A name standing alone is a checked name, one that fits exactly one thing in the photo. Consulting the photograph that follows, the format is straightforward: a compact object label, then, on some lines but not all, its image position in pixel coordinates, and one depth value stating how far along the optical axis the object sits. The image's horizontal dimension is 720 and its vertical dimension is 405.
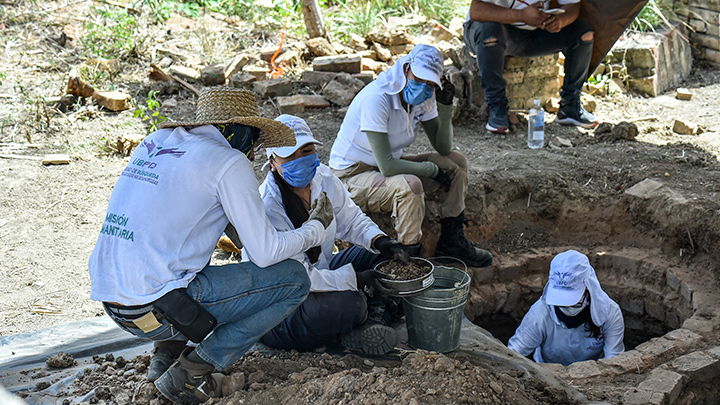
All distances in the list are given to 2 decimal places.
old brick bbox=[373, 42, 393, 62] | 7.95
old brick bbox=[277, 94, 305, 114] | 6.82
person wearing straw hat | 2.60
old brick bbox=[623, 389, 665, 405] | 3.44
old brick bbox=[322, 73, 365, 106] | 7.05
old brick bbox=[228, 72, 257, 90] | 7.34
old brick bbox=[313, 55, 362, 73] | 7.36
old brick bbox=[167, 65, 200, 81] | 7.57
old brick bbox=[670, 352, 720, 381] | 3.79
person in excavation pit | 4.48
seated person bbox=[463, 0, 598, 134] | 6.25
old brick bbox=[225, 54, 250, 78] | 7.59
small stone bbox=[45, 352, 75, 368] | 3.30
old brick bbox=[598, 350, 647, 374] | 3.97
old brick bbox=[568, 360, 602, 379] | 3.91
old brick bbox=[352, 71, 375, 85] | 7.21
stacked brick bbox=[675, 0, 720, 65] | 8.70
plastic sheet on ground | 3.06
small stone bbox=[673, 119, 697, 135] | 6.51
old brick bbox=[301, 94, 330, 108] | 6.97
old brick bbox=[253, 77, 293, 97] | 7.16
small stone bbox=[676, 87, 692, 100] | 7.79
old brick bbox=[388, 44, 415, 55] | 8.18
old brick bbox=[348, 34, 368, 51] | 8.19
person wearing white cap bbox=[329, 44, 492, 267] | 4.28
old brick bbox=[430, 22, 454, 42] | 8.37
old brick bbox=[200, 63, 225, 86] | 7.46
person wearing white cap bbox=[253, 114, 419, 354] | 3.25
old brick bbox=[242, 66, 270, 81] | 7.49
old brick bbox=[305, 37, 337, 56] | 7.96
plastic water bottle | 6.42
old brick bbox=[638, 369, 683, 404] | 3.58
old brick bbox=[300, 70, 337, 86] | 7.38
